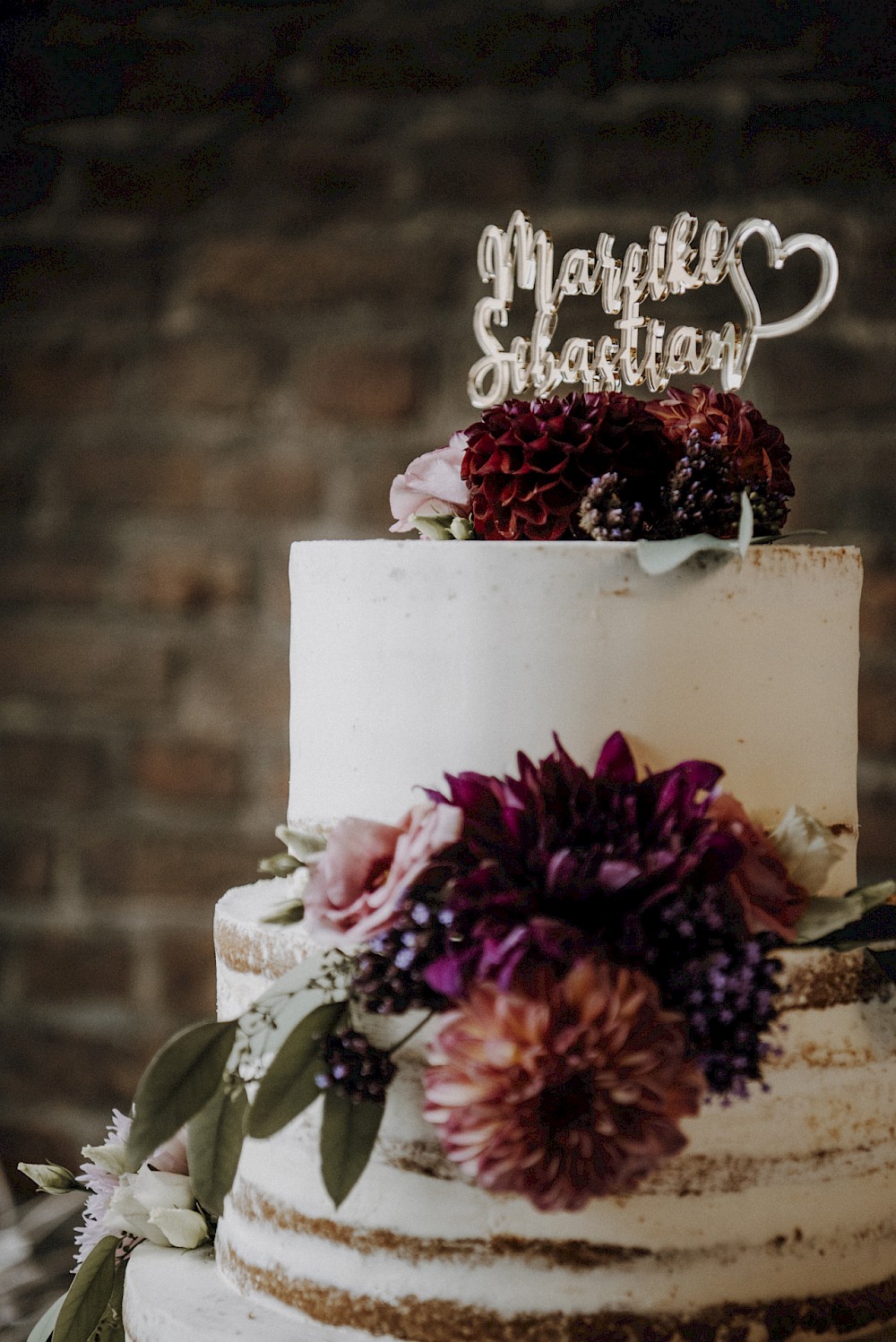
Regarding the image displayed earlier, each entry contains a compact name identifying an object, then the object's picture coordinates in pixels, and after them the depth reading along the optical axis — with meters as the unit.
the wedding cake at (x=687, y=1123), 0.75
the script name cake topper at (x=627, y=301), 0.99
